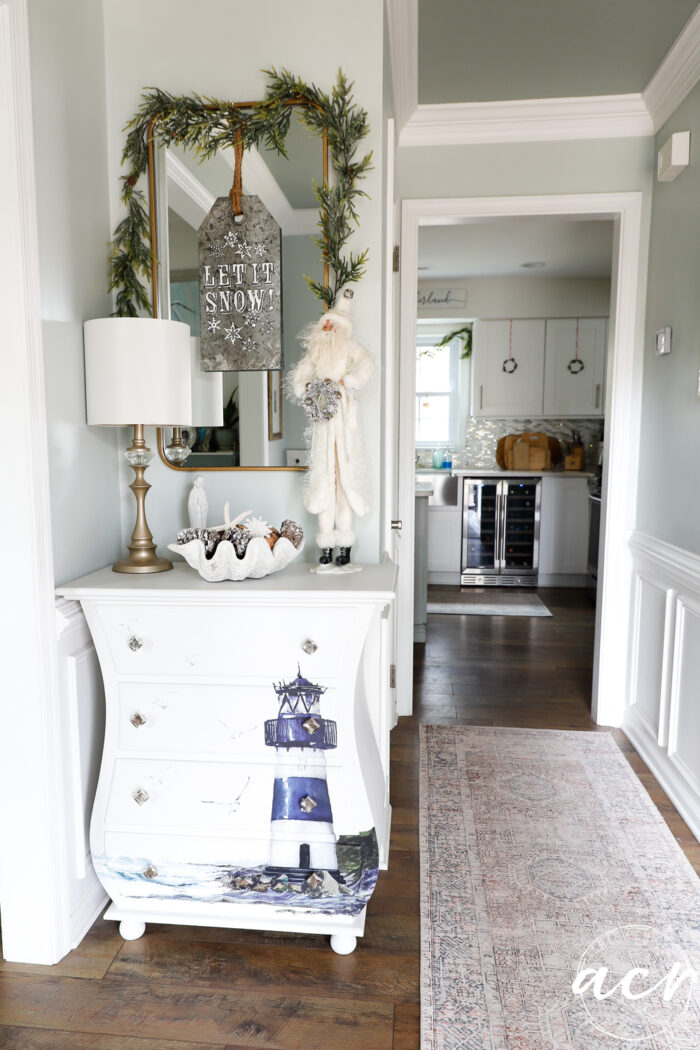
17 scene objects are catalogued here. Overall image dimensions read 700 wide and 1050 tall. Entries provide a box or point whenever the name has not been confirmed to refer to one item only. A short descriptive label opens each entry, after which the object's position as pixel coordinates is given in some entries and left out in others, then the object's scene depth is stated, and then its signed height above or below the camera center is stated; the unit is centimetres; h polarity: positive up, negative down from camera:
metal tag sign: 206 +44
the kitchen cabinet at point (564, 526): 624 -75
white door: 219 +8
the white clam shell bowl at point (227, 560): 179 -30
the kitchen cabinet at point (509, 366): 655 +68
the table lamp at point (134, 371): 183 +18
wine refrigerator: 630 -80
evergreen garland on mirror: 199 +85
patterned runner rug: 160 -130
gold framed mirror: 205 +51
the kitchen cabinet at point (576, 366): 647 +68
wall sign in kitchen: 656 +132
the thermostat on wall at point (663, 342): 279 +39
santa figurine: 192 +5
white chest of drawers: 176 -79
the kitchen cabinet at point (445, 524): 642 -75
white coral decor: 188 -23
